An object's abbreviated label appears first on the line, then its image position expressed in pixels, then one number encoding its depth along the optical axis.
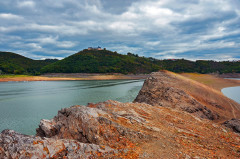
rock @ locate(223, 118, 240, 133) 11.57
